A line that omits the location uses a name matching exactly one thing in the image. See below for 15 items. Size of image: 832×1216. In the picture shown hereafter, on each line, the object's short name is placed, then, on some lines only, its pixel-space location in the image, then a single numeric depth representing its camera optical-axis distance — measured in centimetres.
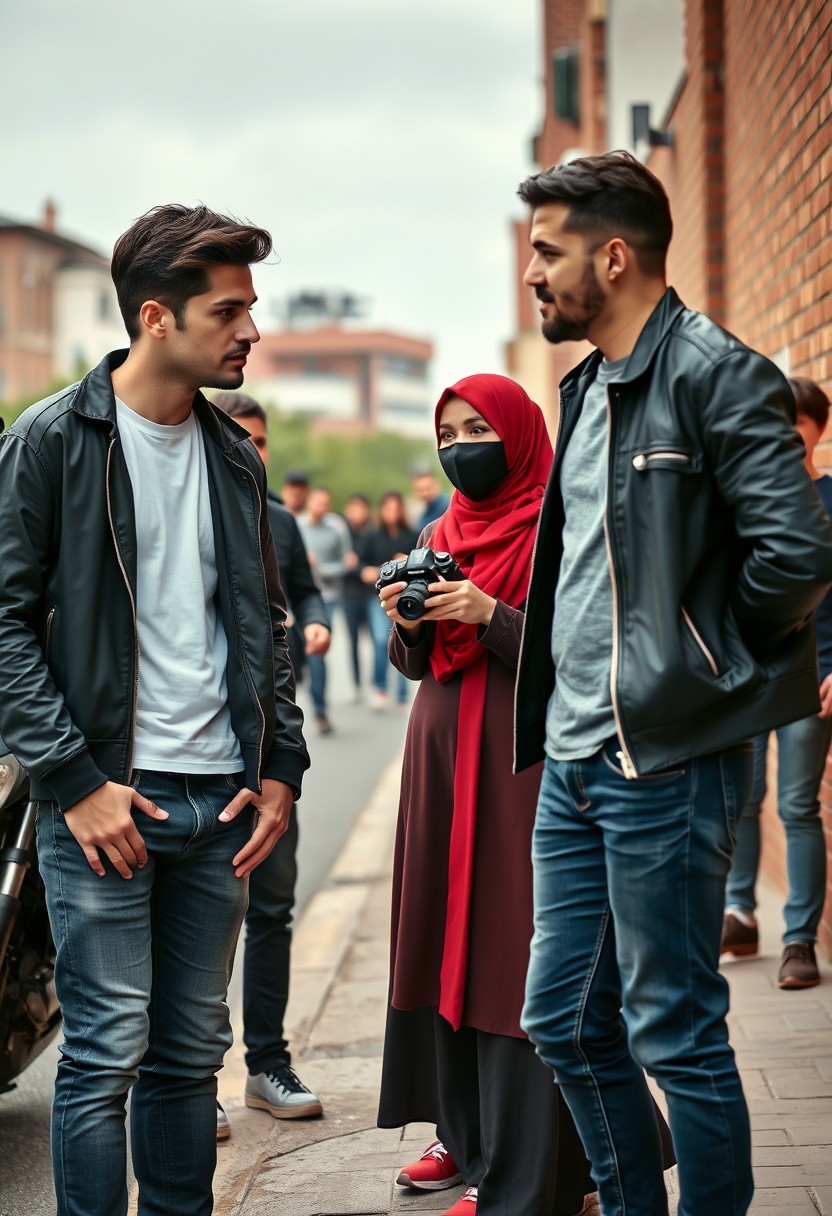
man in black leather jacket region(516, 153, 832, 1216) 256
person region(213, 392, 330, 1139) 452
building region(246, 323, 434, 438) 14500
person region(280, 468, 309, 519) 1194
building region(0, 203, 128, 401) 8162
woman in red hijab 343
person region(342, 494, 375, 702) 1691
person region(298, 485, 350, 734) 1565
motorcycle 371
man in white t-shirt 283
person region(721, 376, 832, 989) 537
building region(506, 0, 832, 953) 553
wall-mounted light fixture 952
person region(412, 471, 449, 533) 1611
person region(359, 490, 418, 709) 1647
